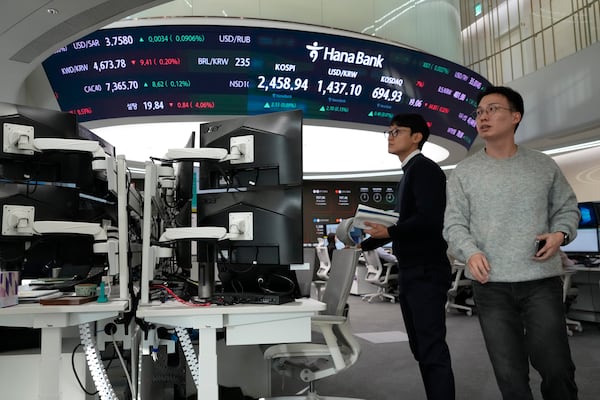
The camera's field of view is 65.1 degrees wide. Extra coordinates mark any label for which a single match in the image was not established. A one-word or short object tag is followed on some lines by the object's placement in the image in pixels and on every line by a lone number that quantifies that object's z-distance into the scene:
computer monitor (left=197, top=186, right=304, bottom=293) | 1.78
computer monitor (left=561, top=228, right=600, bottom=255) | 4.98
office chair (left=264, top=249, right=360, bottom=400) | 2.25
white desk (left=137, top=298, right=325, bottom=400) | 1.64
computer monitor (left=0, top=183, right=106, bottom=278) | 1.82
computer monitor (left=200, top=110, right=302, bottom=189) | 1.80
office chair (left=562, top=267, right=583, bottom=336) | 4.69
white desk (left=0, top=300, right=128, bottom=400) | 1.62
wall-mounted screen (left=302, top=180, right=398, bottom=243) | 11.29
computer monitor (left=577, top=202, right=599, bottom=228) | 4.89
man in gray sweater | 1.46
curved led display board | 4.66
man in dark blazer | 2.00
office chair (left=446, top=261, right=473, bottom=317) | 6.03
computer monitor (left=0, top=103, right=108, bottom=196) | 1.82
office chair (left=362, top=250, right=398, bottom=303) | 7.61
